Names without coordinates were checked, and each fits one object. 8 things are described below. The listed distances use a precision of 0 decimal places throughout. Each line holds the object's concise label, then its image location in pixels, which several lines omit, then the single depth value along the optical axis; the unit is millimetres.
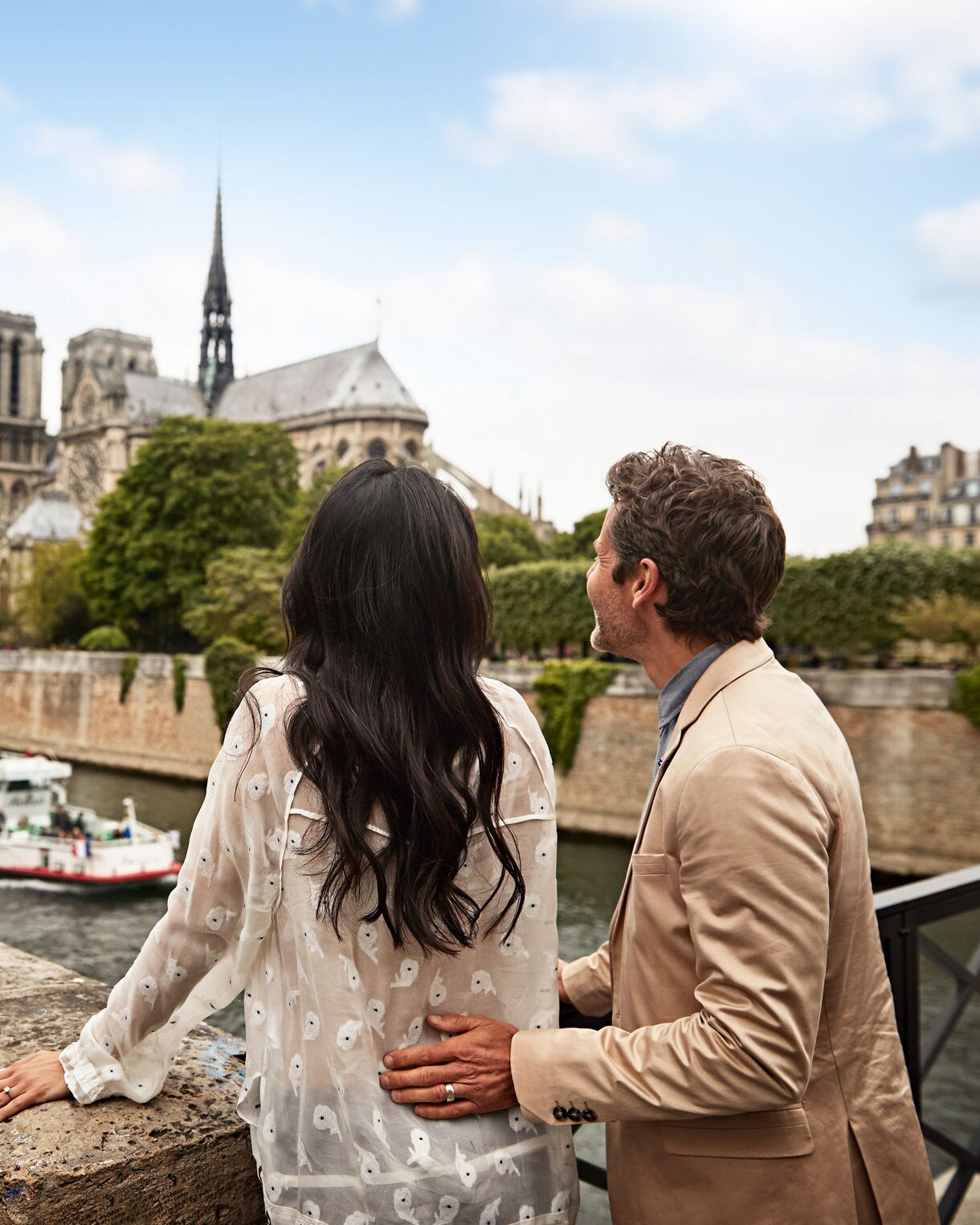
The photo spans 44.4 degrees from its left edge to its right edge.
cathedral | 57031
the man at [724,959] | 1439
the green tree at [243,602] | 30656
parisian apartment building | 54875
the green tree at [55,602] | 42938
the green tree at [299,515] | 34625
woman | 1488
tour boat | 18312
